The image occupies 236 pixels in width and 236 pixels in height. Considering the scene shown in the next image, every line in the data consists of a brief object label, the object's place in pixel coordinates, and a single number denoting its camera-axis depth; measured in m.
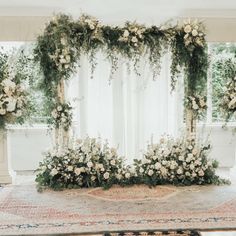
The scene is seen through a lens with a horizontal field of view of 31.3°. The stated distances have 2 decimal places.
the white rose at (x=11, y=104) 5.86
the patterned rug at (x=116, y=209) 4.23
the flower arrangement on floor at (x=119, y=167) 5.86
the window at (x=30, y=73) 6.08
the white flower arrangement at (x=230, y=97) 6.13
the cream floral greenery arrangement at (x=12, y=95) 5.89
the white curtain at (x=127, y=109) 6.53
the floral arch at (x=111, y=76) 5.85
